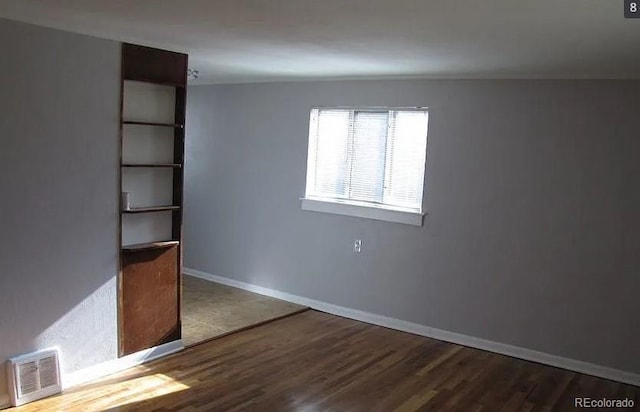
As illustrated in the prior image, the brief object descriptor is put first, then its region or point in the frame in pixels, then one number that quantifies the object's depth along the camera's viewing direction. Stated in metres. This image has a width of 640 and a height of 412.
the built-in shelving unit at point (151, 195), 3.72
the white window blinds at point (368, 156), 4.84
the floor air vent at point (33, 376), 3.16
